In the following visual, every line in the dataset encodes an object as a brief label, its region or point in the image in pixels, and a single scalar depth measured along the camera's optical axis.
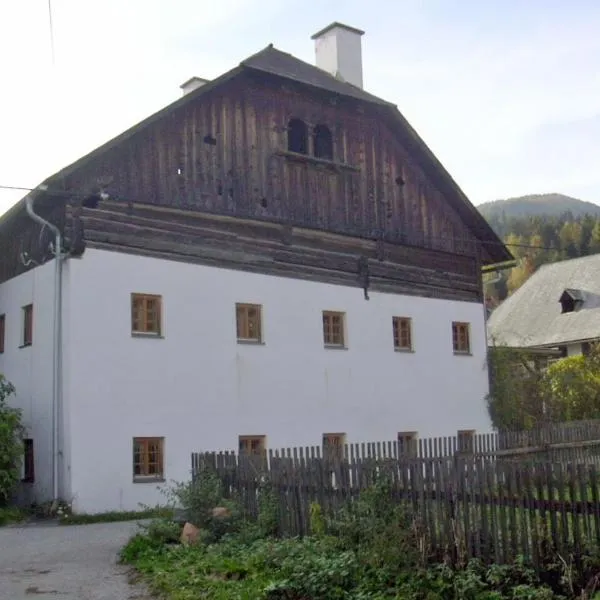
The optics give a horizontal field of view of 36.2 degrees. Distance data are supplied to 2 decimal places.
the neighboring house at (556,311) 38.88
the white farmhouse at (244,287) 17.67
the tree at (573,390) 28.17
